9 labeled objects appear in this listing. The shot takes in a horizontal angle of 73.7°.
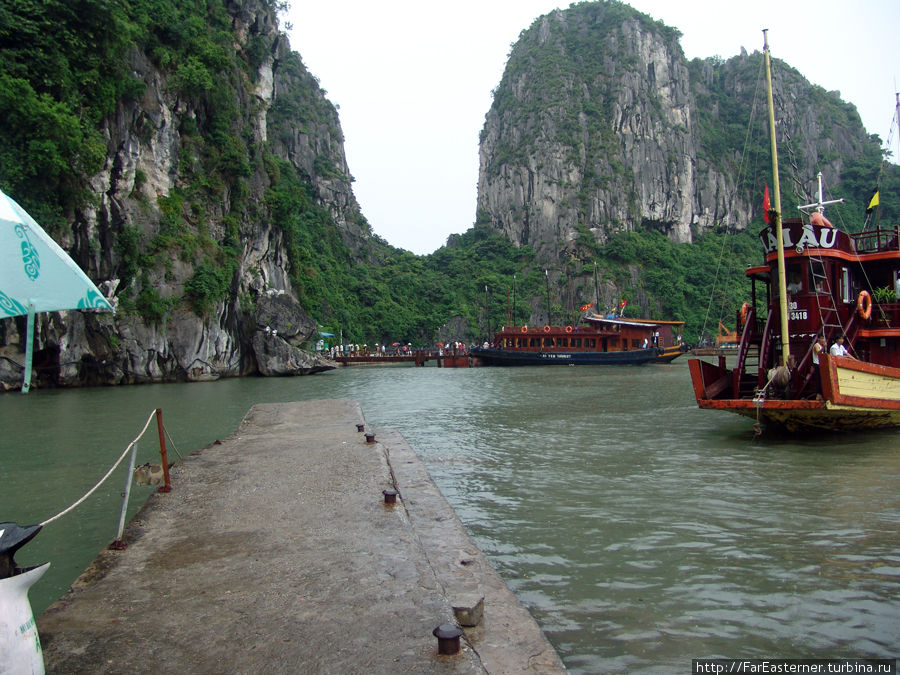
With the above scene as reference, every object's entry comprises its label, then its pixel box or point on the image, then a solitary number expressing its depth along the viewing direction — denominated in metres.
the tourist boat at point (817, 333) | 10.70
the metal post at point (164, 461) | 6.19
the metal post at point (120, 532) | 4.50
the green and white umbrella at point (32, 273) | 2.94
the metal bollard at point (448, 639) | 2.83
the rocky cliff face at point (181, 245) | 27.14
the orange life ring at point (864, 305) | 11.90
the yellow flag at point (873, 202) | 13.36
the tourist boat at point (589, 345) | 42.12
